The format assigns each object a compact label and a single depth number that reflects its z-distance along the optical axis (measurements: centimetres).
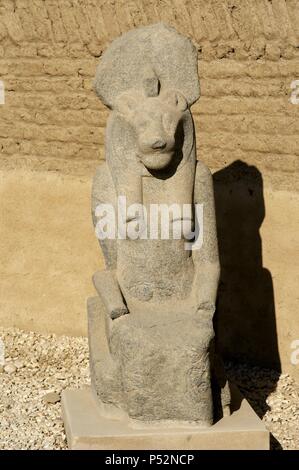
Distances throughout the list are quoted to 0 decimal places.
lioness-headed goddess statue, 557
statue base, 560
